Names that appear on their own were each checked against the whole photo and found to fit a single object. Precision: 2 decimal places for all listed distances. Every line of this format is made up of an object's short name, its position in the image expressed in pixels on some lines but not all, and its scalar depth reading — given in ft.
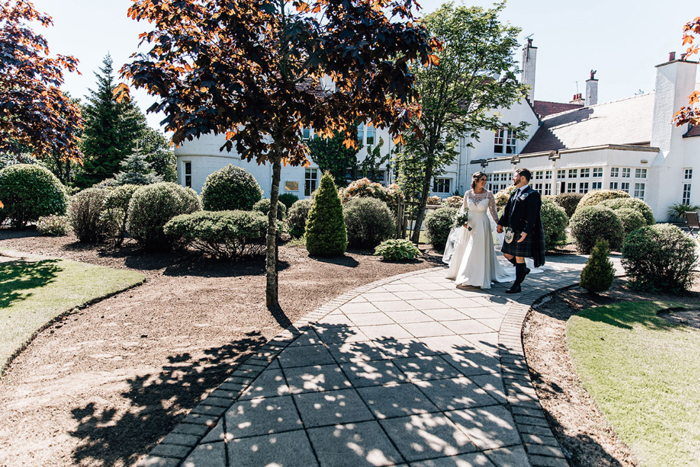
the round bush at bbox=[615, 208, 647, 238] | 42.16
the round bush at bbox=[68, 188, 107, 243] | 36.01
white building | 68.64
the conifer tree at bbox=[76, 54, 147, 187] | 88.89
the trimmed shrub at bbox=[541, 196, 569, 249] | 38.40
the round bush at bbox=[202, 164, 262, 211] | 44.19
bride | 23.95
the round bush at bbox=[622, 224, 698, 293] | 24.26
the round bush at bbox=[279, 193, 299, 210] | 67.97
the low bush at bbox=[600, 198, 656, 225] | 46.93
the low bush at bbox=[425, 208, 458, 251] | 39.83
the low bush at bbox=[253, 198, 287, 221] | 44.55
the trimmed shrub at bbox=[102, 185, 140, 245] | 34.88
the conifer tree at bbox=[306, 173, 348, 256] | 33.91
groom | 21.74
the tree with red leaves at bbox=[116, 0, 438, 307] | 13.62
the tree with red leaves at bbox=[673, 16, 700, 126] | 18.43
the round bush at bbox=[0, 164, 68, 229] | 45.44
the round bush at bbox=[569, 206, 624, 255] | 38.65
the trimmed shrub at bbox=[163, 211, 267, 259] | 27.91
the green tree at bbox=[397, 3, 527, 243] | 36.27
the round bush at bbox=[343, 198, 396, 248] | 39.27
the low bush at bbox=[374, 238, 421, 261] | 33.73
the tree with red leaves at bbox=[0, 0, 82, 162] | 23.25
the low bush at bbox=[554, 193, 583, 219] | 68.74
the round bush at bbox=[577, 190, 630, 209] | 56.90
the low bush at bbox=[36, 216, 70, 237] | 42.11
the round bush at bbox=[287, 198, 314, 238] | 47.16
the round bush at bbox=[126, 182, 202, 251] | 31.68
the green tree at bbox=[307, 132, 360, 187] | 73.67
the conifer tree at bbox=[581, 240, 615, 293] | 22.35
